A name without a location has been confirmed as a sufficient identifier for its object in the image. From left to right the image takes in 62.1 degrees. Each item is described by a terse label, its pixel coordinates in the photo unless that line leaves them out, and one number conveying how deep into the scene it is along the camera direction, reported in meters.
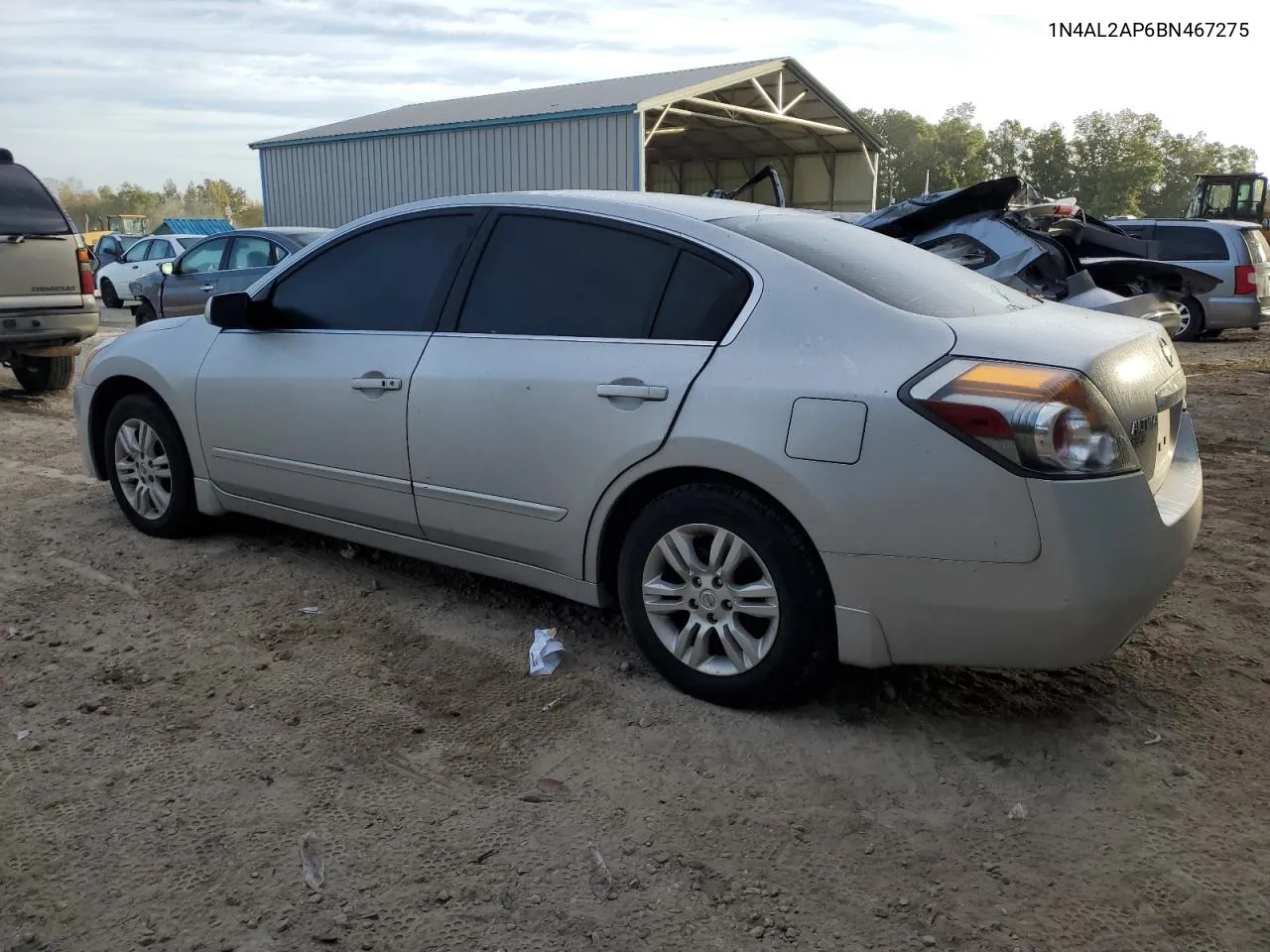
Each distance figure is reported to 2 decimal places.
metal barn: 19.94
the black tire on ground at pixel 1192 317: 14.69
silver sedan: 2.72
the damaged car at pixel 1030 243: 6.96
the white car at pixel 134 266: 21.05
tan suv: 8.73
